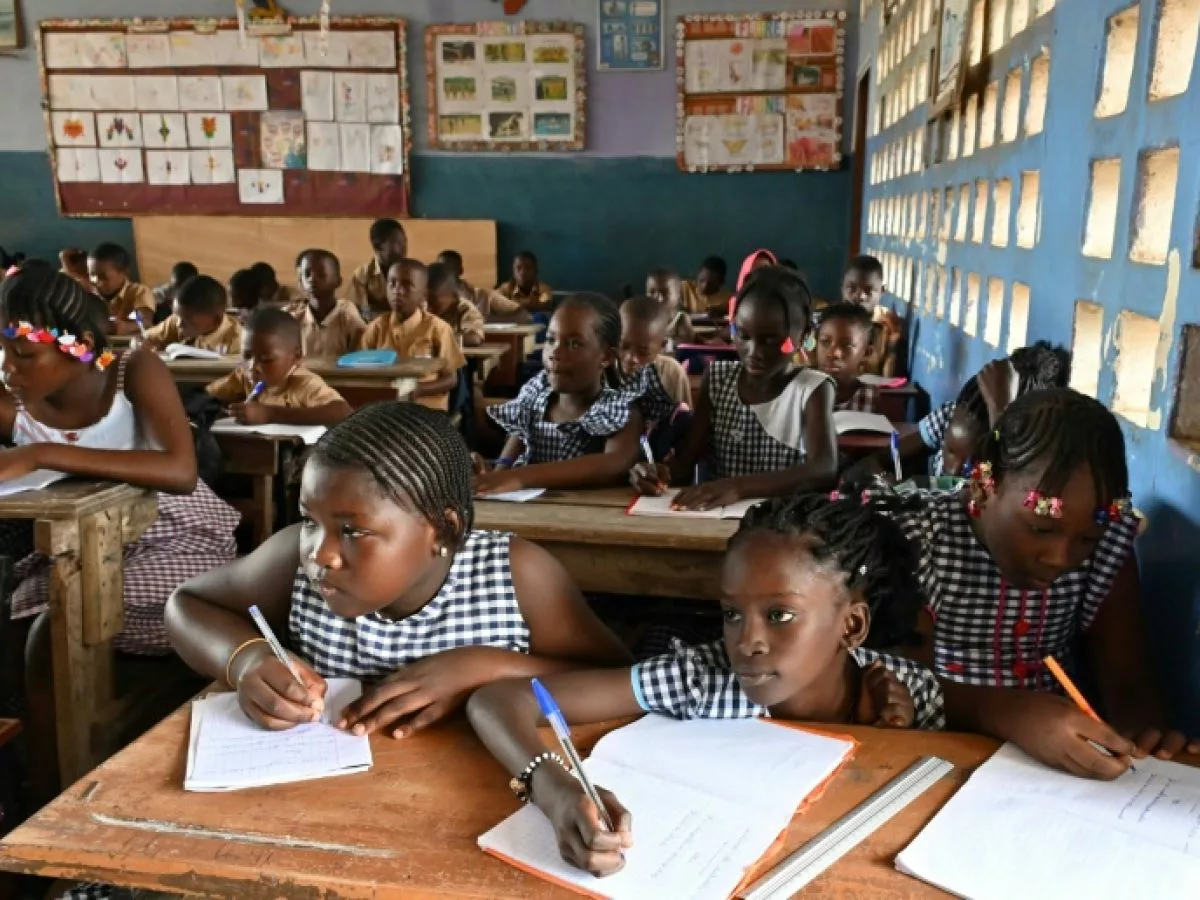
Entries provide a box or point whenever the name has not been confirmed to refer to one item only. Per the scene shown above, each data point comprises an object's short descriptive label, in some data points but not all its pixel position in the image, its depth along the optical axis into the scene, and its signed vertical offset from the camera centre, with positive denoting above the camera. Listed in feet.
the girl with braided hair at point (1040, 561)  4.32 -1.45
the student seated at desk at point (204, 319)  14.69 -1.48
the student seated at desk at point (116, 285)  21.86 -1.55
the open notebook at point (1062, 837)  2.75 -1.69
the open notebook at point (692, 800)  2.75 -1.69
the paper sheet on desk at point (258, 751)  3.24 -1.72
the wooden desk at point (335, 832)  2.75 -1.71
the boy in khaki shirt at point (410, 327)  15.52 -1.64
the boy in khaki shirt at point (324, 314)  15.96 -1.52
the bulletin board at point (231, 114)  26.05 +2.47
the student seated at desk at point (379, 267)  21.98 -1.08
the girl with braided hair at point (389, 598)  3.72 -1.52
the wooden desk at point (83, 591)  5.97 -2.22
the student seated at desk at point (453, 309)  18.28 -1.62
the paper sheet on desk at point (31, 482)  6.15 -1.61
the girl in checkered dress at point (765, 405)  7.61 -1.36
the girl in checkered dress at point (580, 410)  7.38 -1.44
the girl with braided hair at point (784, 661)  3.59 -1.55
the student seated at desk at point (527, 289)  24.90 -1.69
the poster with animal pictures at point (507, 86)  25.26 +3.15
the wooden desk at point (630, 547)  6.07 -1.91
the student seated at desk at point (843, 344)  11.12 -1.26
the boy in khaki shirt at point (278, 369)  10.90 -1.61
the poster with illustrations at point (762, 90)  24.36 +3.04
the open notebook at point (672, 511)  6.49 -1.79
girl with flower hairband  6.49 -1.47
